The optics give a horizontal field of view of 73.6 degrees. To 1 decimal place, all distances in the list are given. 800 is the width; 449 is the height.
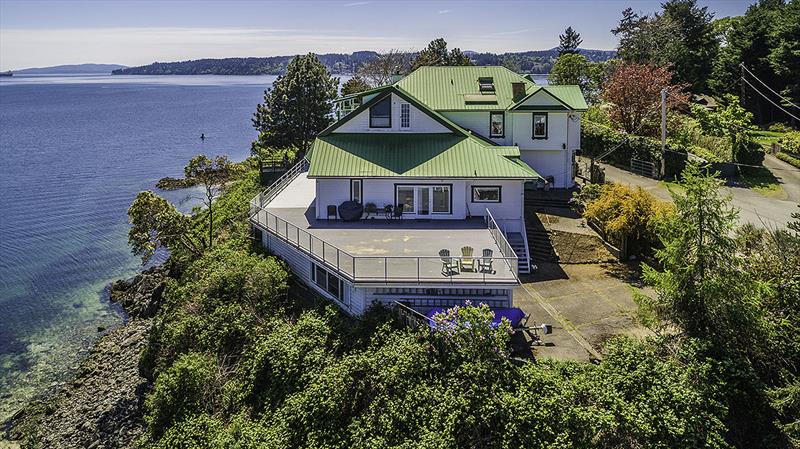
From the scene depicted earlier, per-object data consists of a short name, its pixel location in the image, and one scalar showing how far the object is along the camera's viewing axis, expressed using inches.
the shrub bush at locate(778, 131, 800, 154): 1590.3
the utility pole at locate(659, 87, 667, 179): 1449.8
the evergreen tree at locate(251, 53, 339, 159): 1811.0
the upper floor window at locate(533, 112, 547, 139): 1412.4
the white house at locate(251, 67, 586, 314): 842.8
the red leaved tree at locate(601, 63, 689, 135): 1710.1
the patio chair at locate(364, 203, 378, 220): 1122.0
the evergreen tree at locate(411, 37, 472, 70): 2726.4
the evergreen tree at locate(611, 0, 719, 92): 2299.5
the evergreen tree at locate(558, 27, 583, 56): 3941.9
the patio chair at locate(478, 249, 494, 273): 833.5
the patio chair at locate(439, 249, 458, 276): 836.0
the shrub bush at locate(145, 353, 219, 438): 807.7
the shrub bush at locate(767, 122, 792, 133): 1928.8
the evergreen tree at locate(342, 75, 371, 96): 2443.2
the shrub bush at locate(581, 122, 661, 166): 1558.8
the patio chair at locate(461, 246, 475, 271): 845.8
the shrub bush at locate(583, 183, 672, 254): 1059.9
